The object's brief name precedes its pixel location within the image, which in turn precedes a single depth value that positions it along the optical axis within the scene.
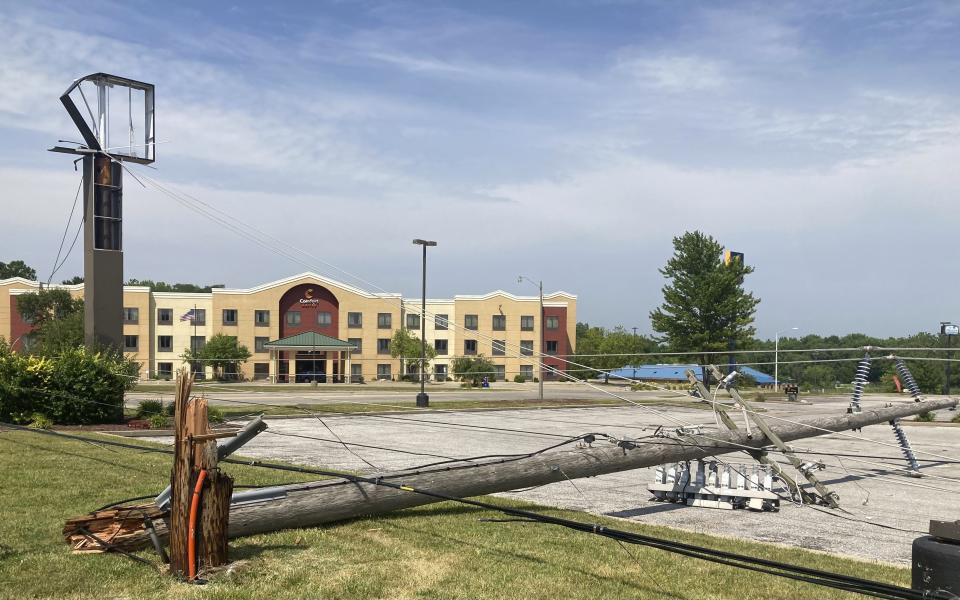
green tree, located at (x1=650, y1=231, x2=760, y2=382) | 67.06
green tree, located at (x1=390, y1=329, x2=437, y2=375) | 90.38
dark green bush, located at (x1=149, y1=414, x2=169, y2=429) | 26.40
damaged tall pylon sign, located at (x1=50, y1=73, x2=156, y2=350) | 26.77
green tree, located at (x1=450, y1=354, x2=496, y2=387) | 85.31
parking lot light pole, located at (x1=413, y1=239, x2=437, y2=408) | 43.03
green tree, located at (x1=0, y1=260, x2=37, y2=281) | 140.88
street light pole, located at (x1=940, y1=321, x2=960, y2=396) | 70.39
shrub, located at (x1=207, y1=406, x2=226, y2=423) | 26.95
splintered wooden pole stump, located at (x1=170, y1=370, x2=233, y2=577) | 8.01
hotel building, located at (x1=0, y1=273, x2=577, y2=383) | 88.88
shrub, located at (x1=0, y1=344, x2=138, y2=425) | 25.06
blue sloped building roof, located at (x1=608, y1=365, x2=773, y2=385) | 111.69
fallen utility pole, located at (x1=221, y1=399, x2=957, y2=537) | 9.88
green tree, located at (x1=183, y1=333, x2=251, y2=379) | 84.00
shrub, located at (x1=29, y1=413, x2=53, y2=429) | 24.42
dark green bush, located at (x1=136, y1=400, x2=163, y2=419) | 28.85
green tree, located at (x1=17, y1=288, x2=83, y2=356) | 82.88
